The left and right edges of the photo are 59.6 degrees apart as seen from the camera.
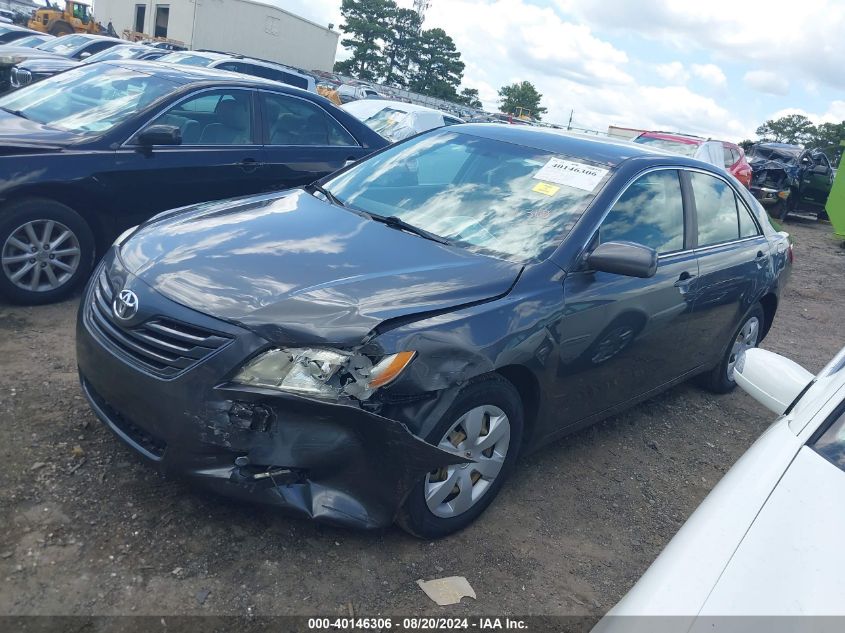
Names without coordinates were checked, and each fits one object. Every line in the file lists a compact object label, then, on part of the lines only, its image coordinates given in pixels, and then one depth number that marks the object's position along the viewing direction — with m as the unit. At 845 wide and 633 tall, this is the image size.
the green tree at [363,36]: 64.31
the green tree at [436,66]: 66.31
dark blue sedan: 4.72
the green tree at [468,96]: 62.33
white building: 40.78
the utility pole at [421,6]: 67.94
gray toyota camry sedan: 2.62
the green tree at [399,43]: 65.56
